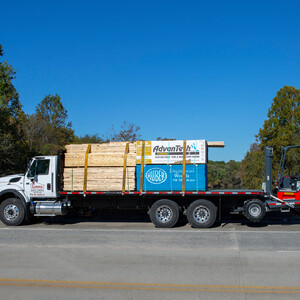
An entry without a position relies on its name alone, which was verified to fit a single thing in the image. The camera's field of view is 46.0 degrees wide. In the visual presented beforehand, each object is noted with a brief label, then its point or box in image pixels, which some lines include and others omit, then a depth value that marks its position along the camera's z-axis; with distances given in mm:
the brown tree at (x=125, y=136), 34562
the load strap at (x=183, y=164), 12508
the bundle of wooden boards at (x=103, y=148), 13008
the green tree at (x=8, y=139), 19969
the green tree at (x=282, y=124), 30469
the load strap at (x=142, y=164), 12688
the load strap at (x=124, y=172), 12664
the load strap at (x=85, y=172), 12977
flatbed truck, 12539
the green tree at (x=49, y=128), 36947
